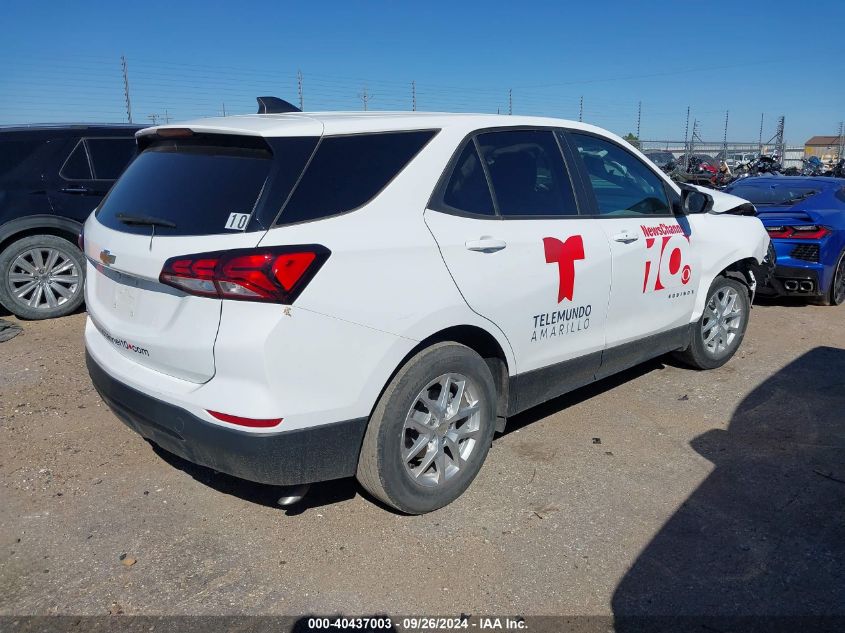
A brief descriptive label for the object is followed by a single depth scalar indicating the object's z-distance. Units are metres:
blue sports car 7.18
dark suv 6.55
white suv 2.62
